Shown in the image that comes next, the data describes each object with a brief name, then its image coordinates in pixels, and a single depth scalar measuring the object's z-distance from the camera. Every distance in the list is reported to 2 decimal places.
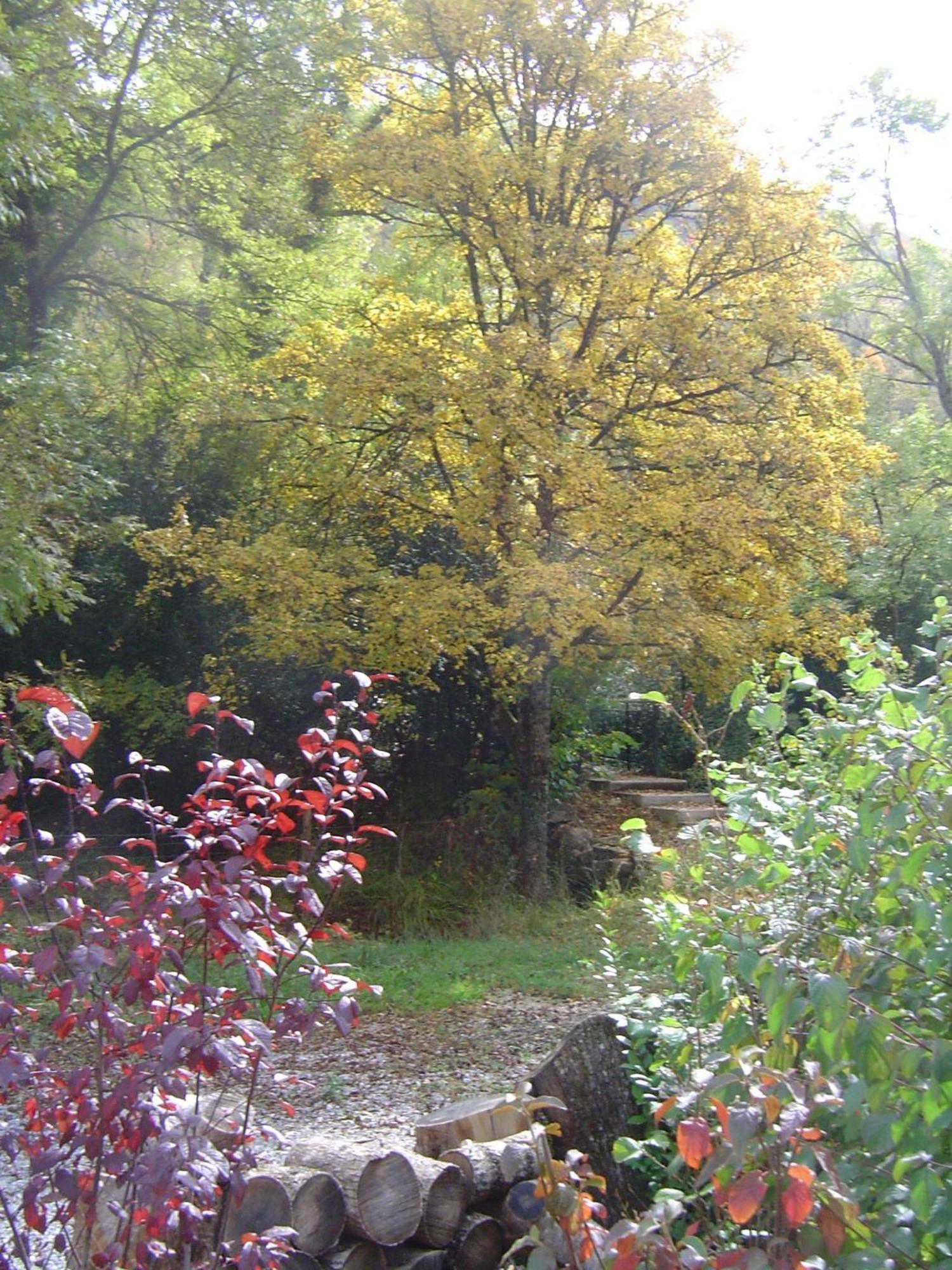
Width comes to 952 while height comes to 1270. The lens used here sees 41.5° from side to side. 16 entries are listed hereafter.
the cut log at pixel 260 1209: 3.61
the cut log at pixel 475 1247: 4.04
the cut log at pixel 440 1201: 4.00
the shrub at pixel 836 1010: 1.85
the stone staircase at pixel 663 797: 13.15
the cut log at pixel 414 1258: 3.95
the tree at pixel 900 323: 18.78
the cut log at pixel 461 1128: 4.55
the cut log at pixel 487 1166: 4.09
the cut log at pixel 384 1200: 3.84
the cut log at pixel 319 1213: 3.75
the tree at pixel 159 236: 11.55
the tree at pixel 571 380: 9.77
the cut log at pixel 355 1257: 3.77
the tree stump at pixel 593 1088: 4.34
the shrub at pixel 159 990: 2.46
